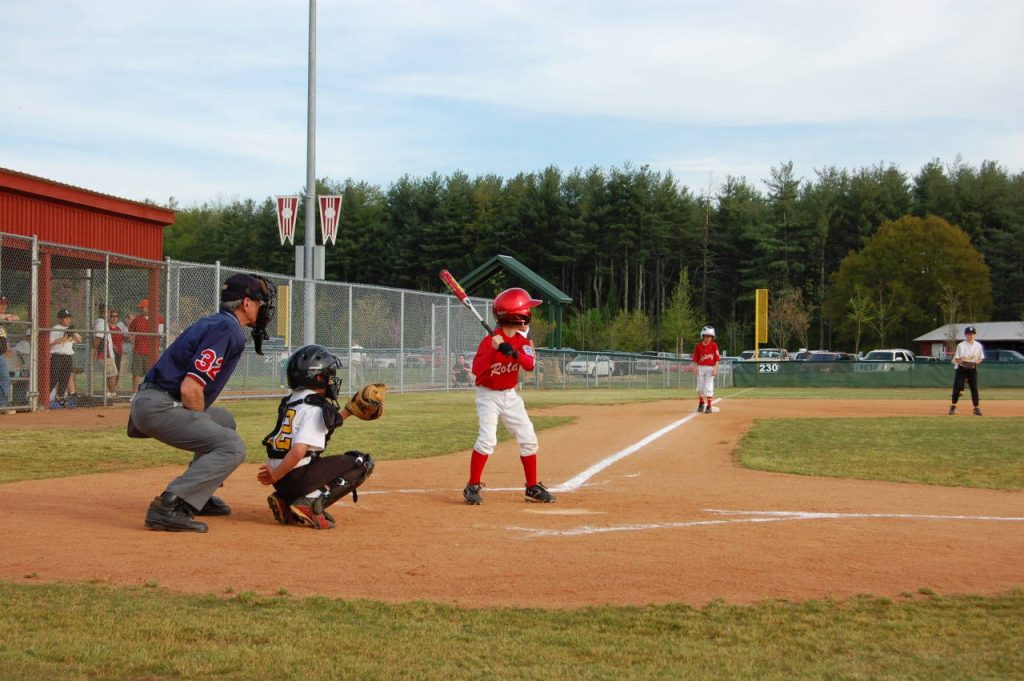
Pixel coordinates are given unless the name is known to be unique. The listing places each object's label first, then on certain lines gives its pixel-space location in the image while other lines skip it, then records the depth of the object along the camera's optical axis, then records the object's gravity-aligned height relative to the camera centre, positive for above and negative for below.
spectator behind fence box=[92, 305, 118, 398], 17.42 -0.05
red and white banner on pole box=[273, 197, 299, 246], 24.67 +3.22
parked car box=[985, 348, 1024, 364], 56.39 -0.22
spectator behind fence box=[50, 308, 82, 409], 17.08 -0.27
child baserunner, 20.17 -0.28
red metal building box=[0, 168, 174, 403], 18.16 +2.65
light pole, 21.70 +3.24
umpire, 6.36 -0.35
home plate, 7.41 -1.19
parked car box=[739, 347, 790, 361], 65.75 -0.24
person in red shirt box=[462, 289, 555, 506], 8.04 -0.27
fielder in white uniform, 20.09 -0.22
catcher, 6.65 -0.65
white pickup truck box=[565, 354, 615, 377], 39.15 -0.66
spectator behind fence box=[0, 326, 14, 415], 15.15 -0.49
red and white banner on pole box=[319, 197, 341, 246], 24.45 +3.22
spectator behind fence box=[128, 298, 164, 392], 18.92 +0.08
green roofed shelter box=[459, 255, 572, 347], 45.97 +3.11
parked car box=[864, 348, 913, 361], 58.34 -0.28
